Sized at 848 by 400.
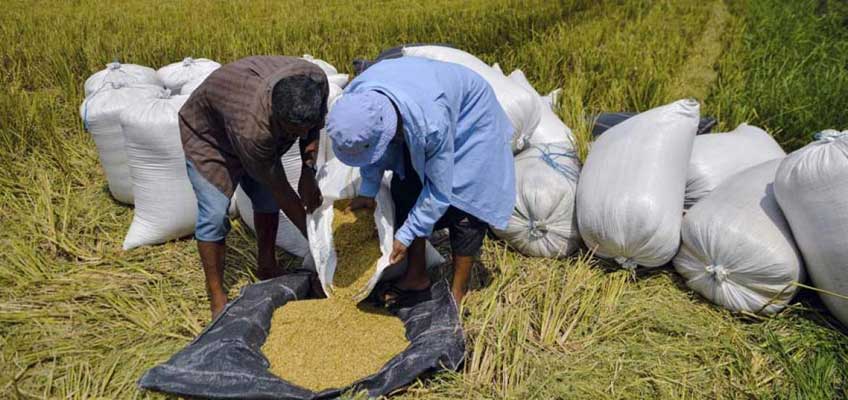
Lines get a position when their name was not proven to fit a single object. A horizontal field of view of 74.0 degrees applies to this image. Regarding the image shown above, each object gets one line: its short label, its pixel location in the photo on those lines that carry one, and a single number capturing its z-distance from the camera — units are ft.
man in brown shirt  5.68
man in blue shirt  5.32
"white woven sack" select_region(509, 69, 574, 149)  9.80
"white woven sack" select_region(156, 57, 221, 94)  10.44
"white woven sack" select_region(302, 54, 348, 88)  10.21
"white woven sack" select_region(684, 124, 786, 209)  8.45
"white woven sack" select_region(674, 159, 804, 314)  6.98
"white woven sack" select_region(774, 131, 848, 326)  6.45
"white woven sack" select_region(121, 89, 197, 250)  8.20
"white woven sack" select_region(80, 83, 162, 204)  8.91
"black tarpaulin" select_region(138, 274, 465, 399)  5.89
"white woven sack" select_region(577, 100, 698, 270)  7.60
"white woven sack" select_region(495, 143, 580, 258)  8.30
